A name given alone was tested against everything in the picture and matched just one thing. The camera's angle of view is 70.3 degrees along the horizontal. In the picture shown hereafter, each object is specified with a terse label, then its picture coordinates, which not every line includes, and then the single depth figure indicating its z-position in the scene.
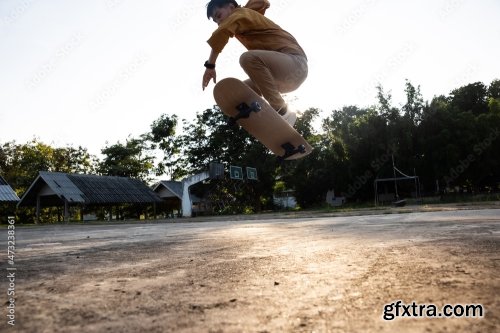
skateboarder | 3.88
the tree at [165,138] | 47.00
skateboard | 4.41
